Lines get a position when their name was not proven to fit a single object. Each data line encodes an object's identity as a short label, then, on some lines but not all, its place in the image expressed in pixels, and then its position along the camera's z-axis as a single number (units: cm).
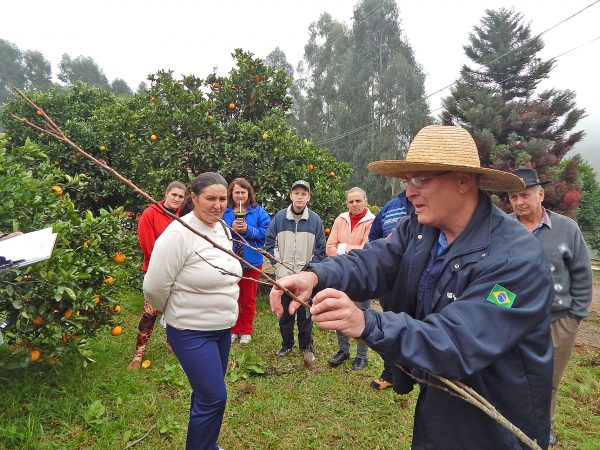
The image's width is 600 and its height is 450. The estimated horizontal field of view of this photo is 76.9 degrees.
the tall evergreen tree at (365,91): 2750
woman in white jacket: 242
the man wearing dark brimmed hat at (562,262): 291
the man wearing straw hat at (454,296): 120
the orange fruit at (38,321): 301
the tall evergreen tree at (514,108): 1200
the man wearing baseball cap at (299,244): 472
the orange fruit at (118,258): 388
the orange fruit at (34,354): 309
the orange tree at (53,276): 296
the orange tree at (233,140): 659
